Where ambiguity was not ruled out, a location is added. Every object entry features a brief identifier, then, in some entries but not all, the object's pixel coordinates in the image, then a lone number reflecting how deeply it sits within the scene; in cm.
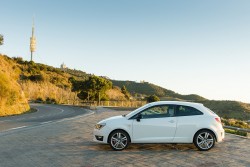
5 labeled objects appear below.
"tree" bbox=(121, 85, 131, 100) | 9212
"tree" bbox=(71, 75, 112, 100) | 5931
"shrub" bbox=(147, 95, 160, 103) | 6888
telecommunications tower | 12146
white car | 1048
